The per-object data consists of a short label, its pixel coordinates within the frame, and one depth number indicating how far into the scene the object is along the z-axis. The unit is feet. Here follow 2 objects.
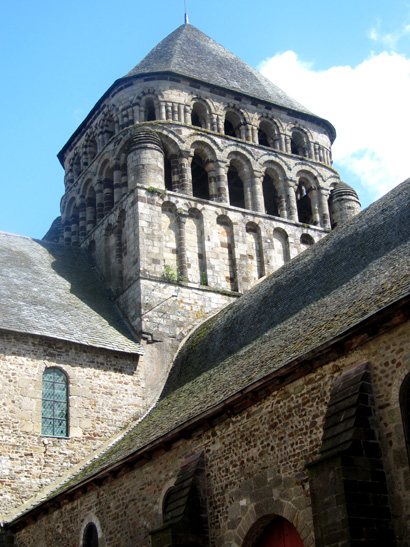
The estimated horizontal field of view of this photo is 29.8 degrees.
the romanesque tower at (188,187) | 73.26
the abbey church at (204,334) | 36.73
